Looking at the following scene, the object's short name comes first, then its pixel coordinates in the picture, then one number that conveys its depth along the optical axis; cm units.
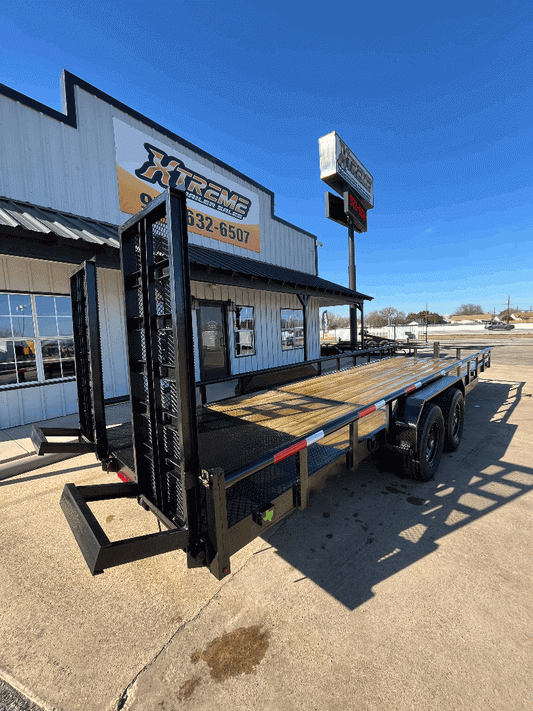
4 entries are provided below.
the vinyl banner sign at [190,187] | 832
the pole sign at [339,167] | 1520
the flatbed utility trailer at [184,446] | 172
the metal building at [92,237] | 617
